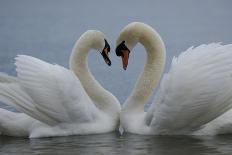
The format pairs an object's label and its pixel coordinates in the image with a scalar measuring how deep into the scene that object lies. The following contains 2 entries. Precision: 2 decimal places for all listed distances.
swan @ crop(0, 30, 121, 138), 17.64
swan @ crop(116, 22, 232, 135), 16.27
